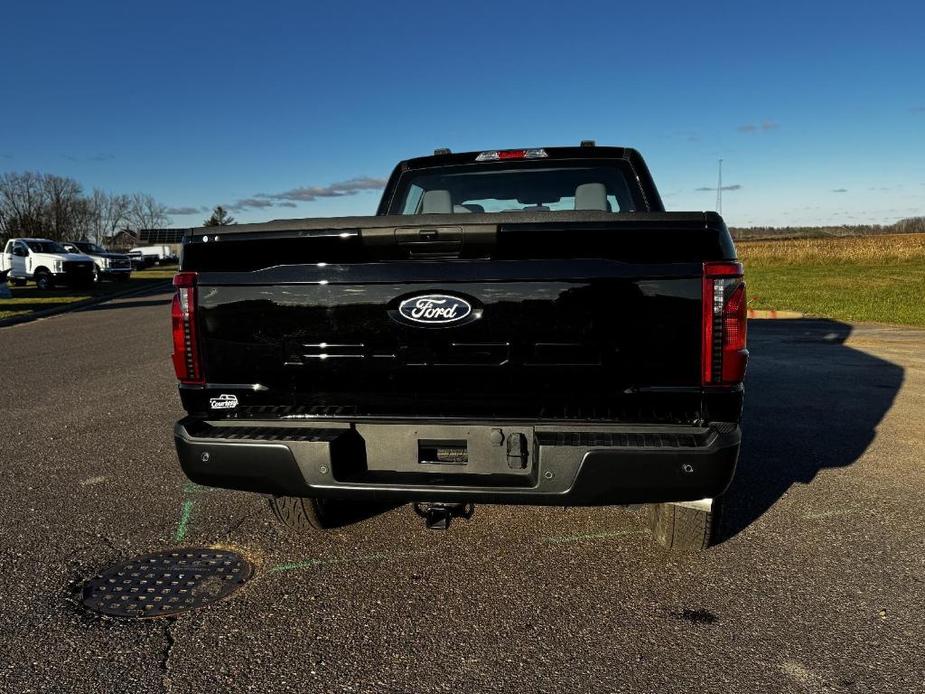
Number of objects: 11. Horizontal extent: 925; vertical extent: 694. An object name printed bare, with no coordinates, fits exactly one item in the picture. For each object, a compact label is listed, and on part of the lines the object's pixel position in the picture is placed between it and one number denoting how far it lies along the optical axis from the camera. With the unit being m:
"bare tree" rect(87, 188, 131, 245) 104.12
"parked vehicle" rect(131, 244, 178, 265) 61.10
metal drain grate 3.03
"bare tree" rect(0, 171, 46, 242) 73.06
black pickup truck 2.66
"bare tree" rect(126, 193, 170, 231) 120.06
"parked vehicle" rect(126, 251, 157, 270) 52.68
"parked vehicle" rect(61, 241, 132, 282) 33.84
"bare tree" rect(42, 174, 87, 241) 79.56
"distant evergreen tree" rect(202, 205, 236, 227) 124.86
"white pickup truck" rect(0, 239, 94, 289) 26.48
